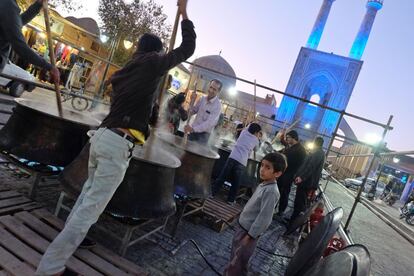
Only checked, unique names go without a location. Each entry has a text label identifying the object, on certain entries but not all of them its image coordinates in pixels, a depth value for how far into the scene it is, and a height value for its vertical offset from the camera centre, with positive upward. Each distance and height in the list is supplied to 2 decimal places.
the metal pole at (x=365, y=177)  4.26 -0.07
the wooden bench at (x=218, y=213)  5.32 -1.56
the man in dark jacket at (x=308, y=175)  6.91 -0.50
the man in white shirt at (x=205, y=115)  6.56 +0.06
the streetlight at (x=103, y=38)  23.11 +3.15
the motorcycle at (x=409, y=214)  19.18 -1.66
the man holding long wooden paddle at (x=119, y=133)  2.55 -0.36
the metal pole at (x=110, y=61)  7.86 +0.55
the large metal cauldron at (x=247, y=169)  7.55 -0.94
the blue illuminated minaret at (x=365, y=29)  48.28 +21.22
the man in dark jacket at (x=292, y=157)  7.43 -0.20
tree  25.80 +5.83
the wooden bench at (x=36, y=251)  2.54 -1.59
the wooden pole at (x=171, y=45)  3.33 +0.65
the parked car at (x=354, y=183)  30.55 -1.38
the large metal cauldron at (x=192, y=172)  4.57 -0.83
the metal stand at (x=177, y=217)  4.39 -1.48
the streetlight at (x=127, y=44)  17.32 +2.50
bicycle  12.61 -1.11
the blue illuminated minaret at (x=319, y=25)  47.88 +19.56
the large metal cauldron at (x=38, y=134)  3.92 -0.90
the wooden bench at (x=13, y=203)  3.32 -1.59
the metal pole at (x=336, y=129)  7.02 +0.76
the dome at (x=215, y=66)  55.21 +9.60
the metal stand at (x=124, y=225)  3.29 -1.40
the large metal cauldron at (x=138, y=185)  3.21 -0.98
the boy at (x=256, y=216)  3.37 -0.85
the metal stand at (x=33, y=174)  3.94 -1.35
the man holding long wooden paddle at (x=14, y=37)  3.24 +0.15
